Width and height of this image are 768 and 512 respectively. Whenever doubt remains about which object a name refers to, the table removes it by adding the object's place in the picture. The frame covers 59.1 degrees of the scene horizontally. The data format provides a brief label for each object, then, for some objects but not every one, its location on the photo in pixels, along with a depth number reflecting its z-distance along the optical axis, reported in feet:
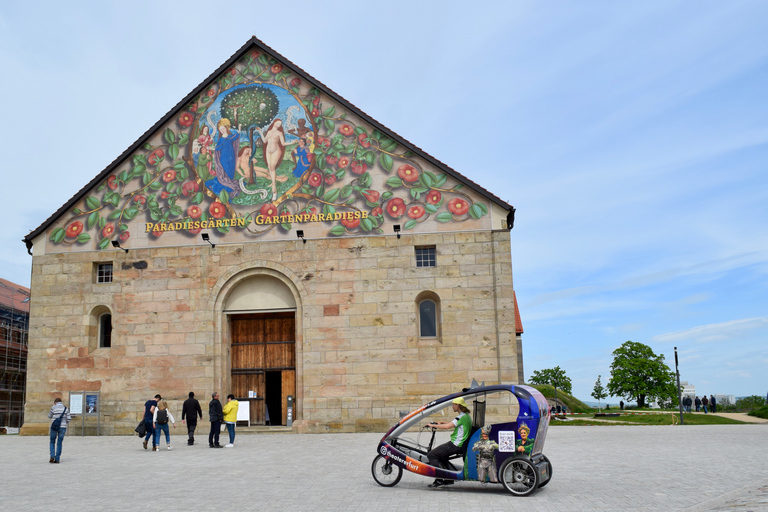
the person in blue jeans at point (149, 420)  63.52
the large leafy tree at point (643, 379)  200.23
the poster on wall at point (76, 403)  83.30
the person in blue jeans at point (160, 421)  64.77
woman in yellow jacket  67.82
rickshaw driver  37.01
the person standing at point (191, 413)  69.92
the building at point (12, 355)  119.75
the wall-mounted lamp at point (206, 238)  86.22
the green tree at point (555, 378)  261.44
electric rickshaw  35.42
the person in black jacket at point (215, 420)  66.54
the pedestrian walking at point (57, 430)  53.42
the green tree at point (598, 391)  230.66
